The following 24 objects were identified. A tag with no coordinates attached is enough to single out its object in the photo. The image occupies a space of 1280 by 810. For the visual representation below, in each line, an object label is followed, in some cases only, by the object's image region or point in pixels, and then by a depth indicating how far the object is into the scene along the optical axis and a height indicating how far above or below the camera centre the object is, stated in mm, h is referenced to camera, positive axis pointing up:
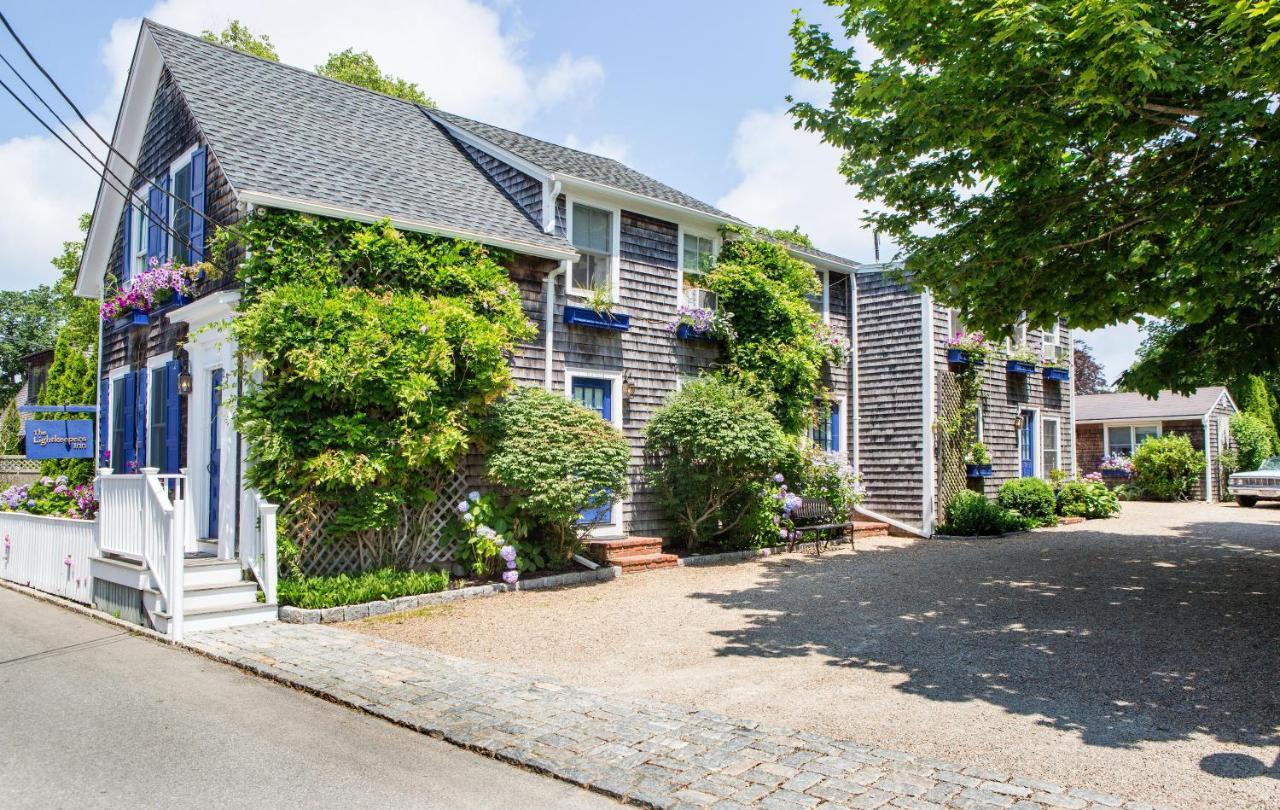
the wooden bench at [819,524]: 14109 -1502
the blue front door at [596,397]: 12344 +595
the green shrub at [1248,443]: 27828 -266
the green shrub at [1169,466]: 25438 -939
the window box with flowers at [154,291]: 10664 +1954
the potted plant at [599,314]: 12023 +1793
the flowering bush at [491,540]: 10070 -1242
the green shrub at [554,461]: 10008 -289
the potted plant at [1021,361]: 18094 +1636
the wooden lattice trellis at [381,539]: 9047 -1167
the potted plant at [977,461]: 16859 -507
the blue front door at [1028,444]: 18703 -186
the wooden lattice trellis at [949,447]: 16250 -220
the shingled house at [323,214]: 9742 +2834
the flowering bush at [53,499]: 12266 -925
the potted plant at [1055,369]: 19359 +1537
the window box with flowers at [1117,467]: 27000 -1016
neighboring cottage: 26766 +342
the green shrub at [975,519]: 15922 -1574
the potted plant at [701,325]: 13531 +1811
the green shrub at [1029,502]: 17156 -1350
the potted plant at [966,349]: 16641 +1727
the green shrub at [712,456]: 12039 -280
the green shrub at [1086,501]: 18609 -1463
